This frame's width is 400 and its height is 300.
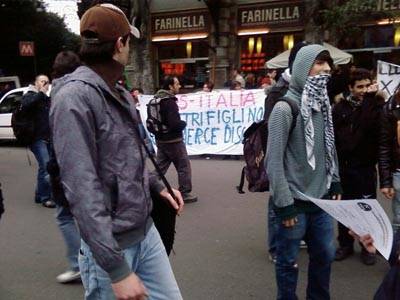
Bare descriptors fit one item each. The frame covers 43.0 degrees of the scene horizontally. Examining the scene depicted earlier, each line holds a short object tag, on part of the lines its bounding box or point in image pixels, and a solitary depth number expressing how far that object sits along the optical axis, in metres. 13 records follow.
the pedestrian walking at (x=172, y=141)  6.44
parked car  12.69
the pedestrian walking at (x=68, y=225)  3.79
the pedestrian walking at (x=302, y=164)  2.84
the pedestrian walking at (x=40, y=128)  6.08
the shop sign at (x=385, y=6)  13.63
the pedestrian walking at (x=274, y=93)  3.74
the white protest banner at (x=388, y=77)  7.47
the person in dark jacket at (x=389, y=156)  4.00
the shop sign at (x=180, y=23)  18.53
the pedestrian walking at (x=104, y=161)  1.69
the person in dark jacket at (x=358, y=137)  4.15
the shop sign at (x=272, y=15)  16.68
